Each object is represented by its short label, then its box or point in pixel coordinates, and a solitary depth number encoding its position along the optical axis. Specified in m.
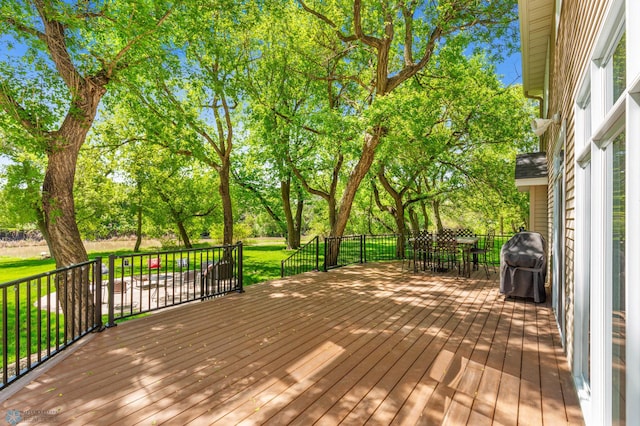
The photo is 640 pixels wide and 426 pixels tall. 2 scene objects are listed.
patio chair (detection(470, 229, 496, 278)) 8.30
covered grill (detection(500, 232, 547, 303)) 5.51
